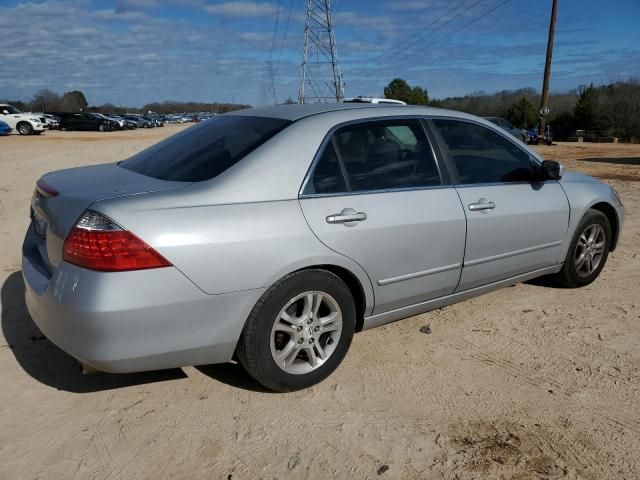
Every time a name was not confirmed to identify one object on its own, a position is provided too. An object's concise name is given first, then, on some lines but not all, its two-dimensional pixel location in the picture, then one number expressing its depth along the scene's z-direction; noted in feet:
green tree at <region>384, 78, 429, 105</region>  179.63
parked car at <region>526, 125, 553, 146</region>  108.78
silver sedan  8.68
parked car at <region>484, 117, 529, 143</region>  81.30
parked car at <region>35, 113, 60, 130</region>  138.72
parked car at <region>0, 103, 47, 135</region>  105.81
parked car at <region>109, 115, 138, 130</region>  154.81
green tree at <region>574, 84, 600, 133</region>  155.12
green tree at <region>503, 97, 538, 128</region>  161.89
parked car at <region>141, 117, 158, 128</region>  188.64
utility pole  104.32
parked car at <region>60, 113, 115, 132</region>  139.03
